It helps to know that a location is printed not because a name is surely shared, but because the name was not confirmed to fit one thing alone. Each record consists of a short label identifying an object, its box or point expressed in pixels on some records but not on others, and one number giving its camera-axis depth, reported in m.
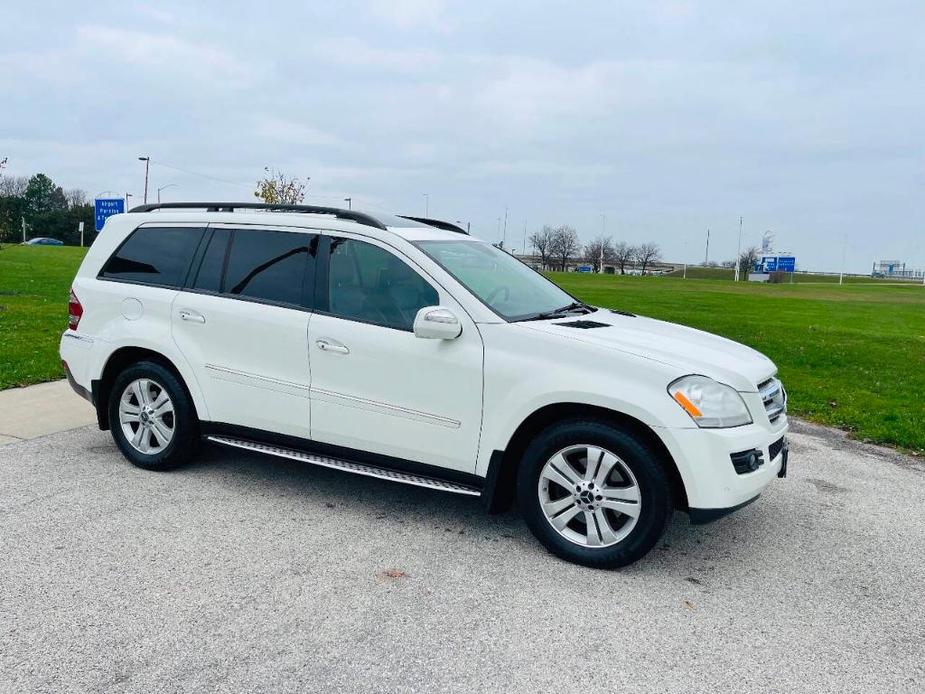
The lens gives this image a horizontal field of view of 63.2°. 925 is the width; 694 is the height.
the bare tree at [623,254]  135.62
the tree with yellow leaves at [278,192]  47.22
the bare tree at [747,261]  127.00
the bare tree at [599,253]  127.50
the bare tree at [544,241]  137.74
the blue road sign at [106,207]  43.72
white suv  3.75
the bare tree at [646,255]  137.62
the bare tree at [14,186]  99.39
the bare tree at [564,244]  135.38
